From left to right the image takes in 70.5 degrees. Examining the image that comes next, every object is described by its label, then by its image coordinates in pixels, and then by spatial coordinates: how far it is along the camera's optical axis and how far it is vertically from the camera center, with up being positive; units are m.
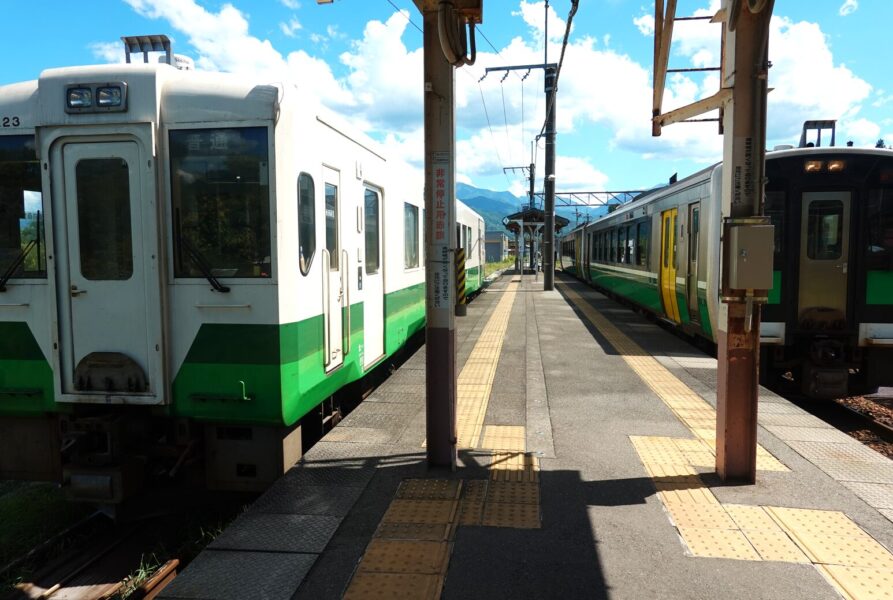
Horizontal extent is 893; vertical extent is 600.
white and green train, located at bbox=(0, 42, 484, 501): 4.09 -0.09
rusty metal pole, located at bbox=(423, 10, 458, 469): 4.37 +0.09
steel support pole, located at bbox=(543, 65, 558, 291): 20.08 +1.91
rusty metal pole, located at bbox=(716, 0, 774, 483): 3.98 +0.33
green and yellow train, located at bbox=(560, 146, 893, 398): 7.53 -0.18
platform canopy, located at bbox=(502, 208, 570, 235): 26.12 +1.62
